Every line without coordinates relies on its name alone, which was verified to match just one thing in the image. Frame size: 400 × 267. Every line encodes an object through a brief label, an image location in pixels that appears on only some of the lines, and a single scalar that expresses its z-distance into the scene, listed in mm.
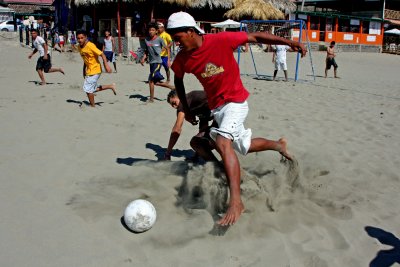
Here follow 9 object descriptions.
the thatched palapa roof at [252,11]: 25359
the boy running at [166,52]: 9780
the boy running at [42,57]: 10844
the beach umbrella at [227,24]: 23719
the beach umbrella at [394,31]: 36906
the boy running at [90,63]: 7602
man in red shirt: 3096
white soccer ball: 3006
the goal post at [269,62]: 14141
